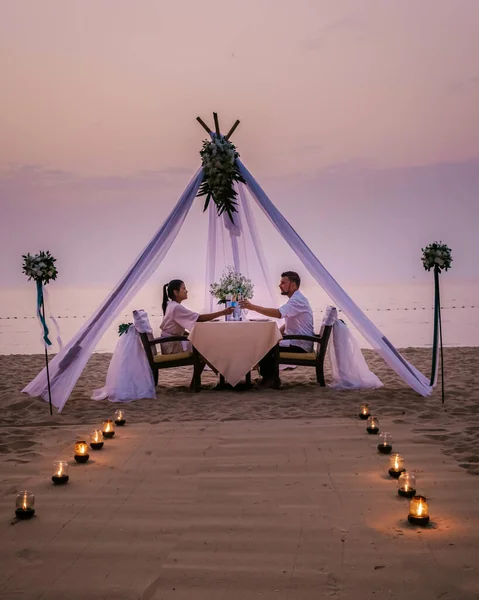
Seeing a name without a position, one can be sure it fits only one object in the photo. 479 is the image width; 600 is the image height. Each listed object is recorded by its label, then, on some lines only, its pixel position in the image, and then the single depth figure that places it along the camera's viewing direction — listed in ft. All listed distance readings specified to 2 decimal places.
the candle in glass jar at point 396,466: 12.42
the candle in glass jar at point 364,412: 18.08
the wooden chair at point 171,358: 23.21
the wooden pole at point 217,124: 23.96
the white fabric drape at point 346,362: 23.32
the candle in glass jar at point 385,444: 14.33
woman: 23.73
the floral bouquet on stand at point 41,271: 19.99
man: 24.36
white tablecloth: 22.94
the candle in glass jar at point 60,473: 12.44
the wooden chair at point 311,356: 23.53
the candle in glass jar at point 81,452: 14.01
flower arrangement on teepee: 23.47
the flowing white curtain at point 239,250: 26.35
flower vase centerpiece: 24.50
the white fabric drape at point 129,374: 22.30
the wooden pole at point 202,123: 24.26
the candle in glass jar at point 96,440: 15.15
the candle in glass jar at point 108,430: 16.30
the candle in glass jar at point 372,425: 16.27
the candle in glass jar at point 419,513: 9.76
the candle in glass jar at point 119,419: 17.89
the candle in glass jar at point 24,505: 10.54
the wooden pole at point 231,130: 24.18
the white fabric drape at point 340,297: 21.88
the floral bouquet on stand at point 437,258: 20.58
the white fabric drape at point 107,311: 21.27
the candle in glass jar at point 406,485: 11.17
